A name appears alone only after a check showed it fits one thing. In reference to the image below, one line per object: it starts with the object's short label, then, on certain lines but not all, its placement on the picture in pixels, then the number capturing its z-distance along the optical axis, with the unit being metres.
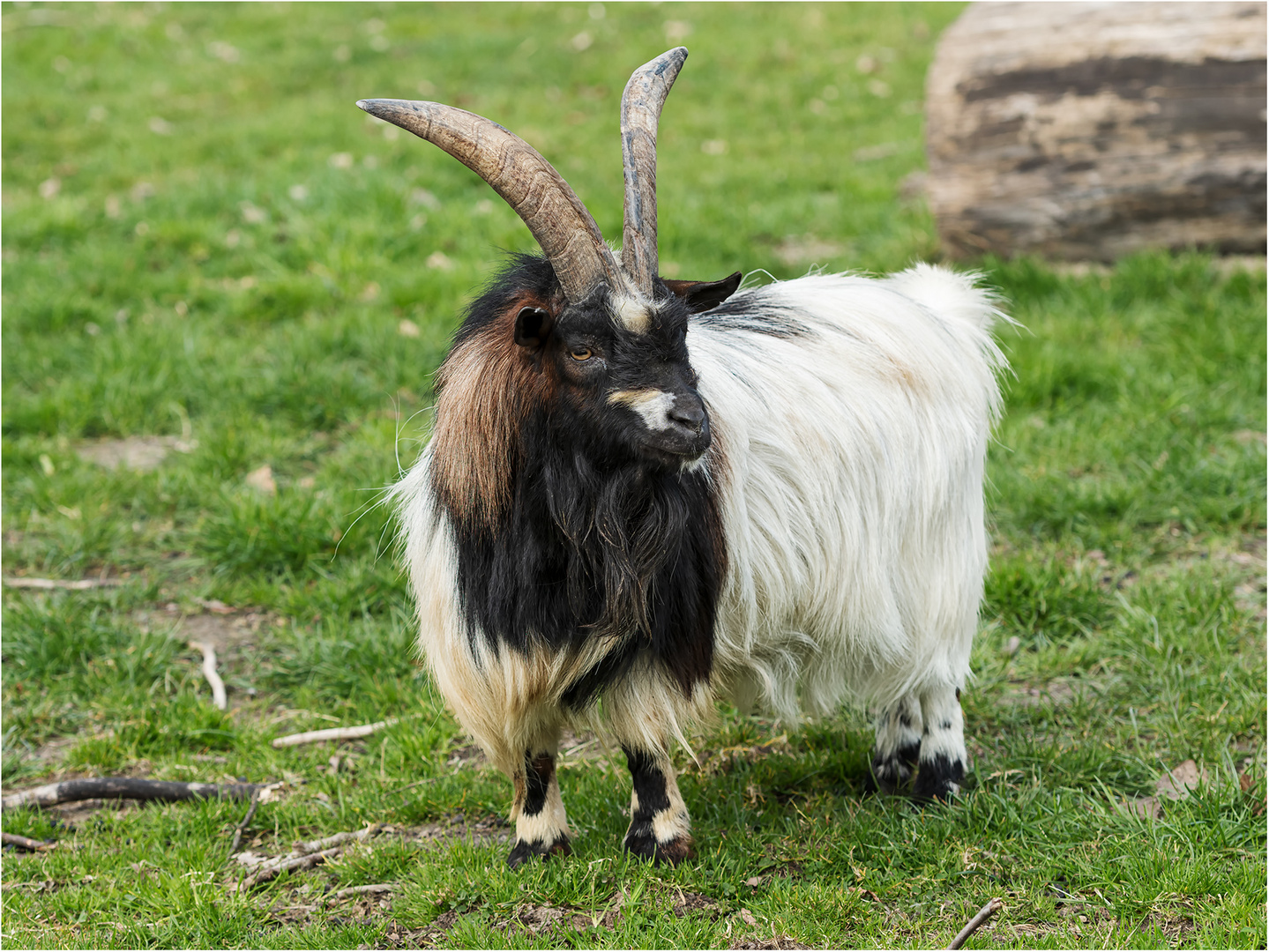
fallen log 12.95
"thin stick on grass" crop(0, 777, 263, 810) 7.50
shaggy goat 5.55
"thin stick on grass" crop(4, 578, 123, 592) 9.70
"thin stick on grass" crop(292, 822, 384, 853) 7.18
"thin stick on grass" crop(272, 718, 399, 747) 8.17
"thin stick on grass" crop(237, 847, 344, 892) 6.84
